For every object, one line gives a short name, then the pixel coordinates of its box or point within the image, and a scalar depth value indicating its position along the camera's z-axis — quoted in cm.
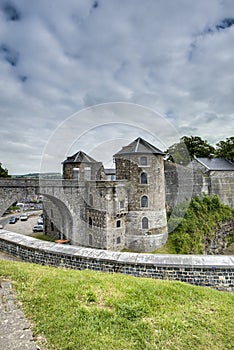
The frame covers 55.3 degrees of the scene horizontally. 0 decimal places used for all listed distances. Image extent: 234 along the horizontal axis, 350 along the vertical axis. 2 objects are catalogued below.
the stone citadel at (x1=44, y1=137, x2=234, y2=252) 1694
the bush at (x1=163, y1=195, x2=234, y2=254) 1830
